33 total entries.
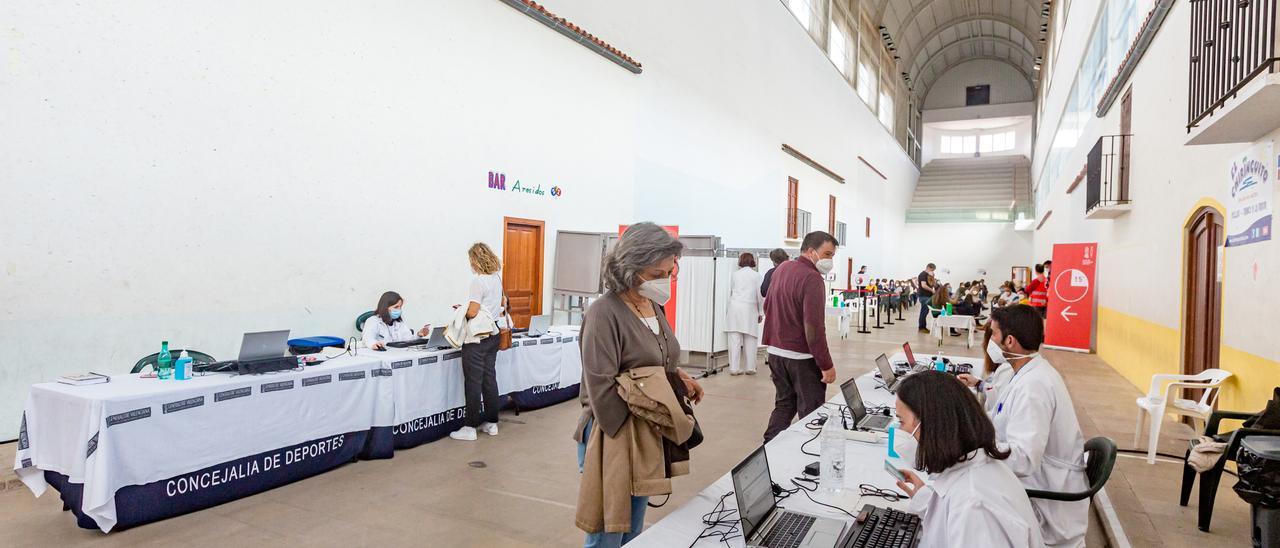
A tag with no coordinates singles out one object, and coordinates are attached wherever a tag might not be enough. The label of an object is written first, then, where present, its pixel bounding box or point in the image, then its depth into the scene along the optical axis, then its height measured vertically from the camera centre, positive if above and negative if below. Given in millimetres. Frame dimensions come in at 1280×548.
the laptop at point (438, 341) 5039 -551
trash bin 2477 -718
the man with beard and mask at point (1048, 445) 2118 -515
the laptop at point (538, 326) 6203 -509
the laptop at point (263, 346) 3912 -498
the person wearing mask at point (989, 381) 3314 -510
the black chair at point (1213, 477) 3061 -881
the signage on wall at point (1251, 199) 3883 +623
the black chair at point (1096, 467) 2105 -613
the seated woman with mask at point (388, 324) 5516 -484
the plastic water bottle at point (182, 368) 3635 -596
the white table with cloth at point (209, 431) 3148 -945
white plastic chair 4336 -744
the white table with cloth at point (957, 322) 11328 -620
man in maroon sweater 3670 -298
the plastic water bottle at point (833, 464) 2229 -623
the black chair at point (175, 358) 4410 -680
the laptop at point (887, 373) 4027 -549
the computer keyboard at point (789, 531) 1789 -712
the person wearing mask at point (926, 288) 13805 -33
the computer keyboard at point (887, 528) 1775 -693
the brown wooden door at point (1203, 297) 5004 -8
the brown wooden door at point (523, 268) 7801 +68
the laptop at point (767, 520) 1782 -704
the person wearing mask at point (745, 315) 8062 -428
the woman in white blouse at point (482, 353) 4906 -628
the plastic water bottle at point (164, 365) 3664 -593
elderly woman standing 1948 -172
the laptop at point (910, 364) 4660 -577
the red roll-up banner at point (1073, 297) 10086 -99
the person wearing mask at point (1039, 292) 11320 -35
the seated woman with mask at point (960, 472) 1493 -454
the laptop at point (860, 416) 3047 -644
